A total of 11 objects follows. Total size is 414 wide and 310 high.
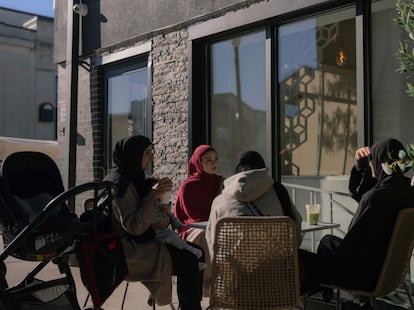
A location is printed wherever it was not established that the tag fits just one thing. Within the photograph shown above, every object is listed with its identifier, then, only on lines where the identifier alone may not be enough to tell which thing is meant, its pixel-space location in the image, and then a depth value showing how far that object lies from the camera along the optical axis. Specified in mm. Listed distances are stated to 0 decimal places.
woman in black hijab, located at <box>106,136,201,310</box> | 3412
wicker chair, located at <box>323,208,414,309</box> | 3256
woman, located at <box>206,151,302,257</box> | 3369
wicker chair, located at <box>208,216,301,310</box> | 3139
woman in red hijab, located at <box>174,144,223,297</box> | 4738
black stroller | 2953
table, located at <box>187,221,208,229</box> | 3972
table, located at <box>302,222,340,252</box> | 3874
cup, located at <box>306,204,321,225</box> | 4172
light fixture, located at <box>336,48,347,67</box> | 5159
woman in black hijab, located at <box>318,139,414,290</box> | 3281
